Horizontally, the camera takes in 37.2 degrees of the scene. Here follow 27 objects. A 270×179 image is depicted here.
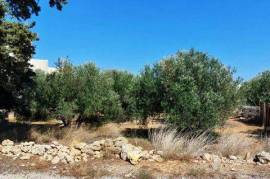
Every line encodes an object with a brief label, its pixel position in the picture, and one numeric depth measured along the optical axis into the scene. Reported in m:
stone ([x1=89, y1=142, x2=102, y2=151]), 10.81
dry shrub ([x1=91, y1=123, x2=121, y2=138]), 17.33
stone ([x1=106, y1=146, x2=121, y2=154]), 10.64
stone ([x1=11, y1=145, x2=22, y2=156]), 10.76
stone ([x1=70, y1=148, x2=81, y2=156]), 10.47
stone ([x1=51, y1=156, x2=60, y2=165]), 9.68
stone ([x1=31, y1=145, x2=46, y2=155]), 10.64
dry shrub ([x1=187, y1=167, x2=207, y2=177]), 8.52
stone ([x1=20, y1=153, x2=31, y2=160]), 10.21
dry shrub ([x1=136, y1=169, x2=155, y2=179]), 8.18
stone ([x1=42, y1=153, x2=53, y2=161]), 10.06
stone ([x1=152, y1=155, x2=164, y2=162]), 10.16
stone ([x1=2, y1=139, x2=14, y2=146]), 11.72
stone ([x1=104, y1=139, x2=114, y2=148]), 10.88
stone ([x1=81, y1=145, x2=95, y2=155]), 10.63
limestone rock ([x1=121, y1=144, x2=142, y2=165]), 9.81
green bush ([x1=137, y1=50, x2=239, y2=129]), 14.84
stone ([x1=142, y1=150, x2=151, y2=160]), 10.14
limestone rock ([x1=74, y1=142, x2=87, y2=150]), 10.84
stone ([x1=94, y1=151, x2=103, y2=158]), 10.56
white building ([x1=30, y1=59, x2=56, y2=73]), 70.56
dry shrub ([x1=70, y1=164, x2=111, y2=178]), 8.48
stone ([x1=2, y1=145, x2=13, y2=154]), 10.93
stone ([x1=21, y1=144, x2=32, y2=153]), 10.85
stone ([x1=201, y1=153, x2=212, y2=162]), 10.23
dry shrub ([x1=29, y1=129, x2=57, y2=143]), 14.96
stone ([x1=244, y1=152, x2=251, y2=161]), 10.63
